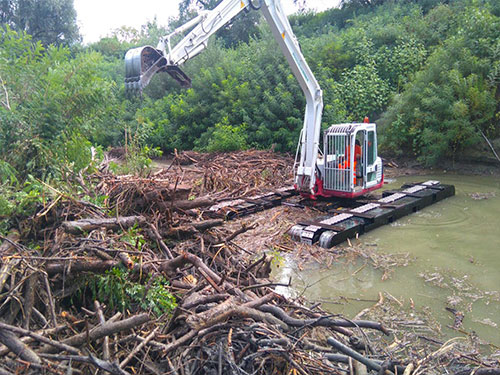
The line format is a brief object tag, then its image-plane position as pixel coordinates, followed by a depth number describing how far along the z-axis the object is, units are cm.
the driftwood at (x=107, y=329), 280
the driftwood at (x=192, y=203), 487
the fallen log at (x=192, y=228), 452
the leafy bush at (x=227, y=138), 1555
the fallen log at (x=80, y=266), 339
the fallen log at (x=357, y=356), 290
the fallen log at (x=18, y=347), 260
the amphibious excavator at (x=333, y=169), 848
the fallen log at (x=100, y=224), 368
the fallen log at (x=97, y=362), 262
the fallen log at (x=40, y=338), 263
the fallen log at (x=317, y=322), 326
